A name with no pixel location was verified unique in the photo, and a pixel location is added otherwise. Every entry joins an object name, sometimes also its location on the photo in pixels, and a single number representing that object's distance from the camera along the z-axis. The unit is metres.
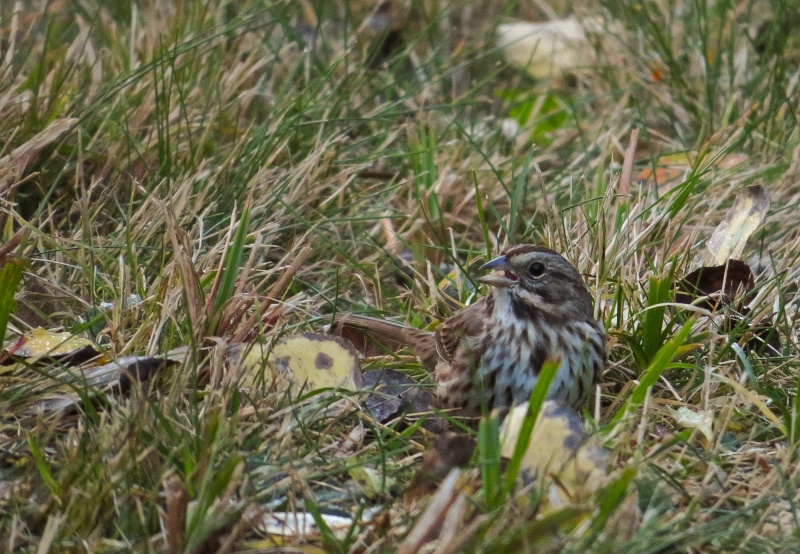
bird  7.62
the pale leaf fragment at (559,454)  5.71
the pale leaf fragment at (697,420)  6.71
